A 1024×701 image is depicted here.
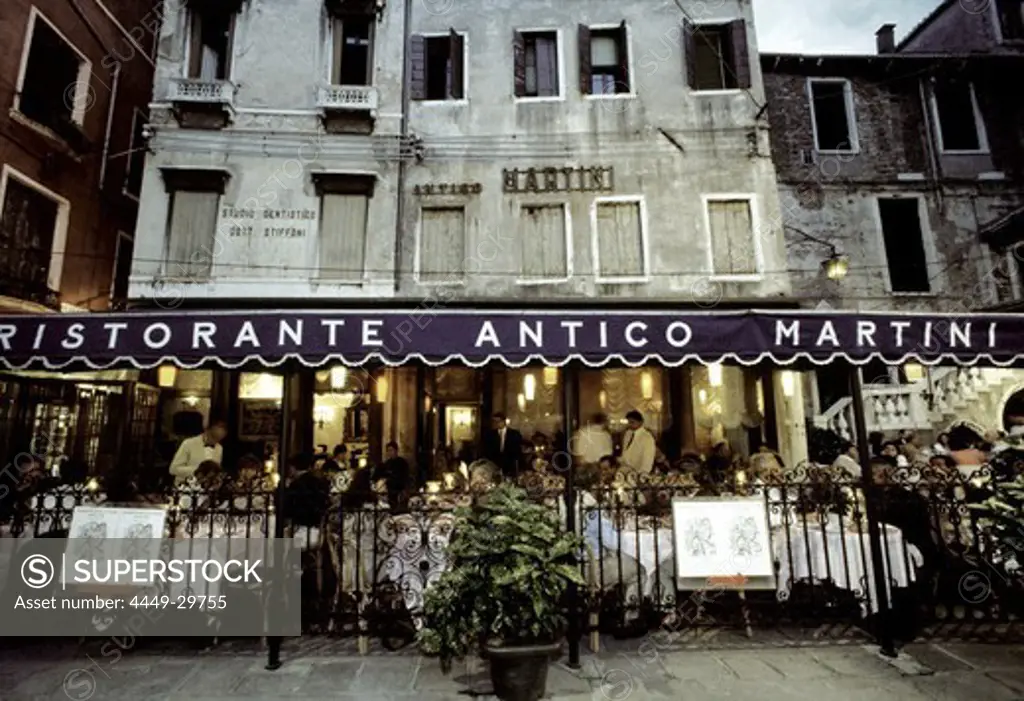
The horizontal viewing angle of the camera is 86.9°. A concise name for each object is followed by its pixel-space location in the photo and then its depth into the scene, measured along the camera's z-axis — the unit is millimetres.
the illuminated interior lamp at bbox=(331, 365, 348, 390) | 13492
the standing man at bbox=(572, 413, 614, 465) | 12891
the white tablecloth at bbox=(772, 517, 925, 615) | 6234
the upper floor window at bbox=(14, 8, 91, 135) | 12219
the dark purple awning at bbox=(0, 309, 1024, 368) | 5855
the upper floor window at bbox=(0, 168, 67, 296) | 11640
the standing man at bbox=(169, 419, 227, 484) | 9008
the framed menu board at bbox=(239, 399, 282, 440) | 13820
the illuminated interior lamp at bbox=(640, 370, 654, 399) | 13617
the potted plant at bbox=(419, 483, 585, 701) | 4832
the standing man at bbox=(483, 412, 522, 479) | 12609
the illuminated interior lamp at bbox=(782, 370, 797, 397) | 12953
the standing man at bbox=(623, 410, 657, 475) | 10664
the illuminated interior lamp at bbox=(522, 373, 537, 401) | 13586
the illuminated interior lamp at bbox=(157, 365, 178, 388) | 12734
